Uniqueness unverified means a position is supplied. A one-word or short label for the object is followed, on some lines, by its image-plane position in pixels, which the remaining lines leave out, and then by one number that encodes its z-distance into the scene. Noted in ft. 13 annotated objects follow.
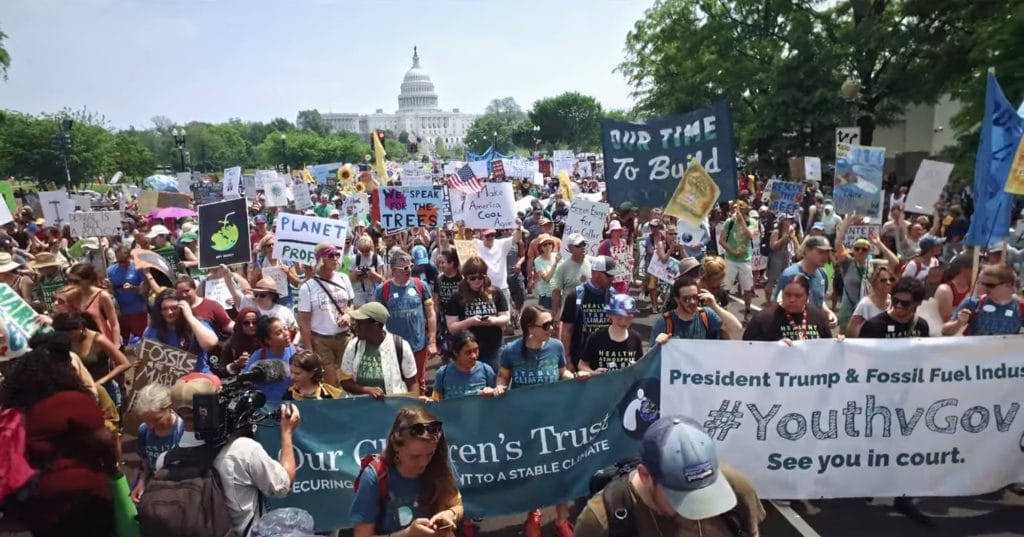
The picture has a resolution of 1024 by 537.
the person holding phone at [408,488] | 8.77
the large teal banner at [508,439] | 13.88
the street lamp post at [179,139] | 114.80
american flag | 35.91
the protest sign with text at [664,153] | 22.59
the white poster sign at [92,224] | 35.58
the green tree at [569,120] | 352.08
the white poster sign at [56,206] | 49.14
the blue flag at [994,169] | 17.78
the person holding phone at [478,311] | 18.66
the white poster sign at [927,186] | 30.37
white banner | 14.28
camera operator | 9.57
